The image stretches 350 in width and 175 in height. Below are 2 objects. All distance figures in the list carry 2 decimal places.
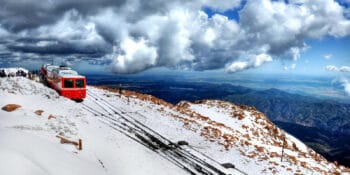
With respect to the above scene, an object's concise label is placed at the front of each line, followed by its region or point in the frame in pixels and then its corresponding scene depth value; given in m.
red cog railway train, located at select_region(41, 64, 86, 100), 41.16
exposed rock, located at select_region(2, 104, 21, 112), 29.08
